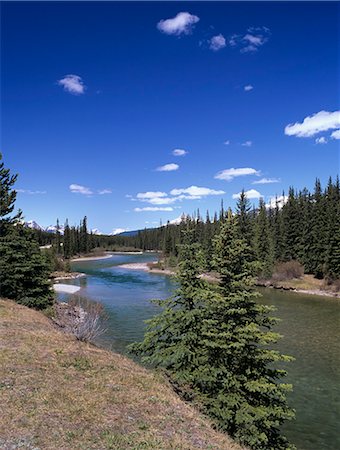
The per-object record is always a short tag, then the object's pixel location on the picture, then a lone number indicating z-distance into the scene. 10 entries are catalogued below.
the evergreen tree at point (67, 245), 138.25
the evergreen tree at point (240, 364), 12.98
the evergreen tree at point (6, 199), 30.83
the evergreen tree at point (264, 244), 73.36
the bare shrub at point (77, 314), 19.50
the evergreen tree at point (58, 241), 141.12
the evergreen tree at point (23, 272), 27.95
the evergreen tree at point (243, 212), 60.07
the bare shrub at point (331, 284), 55.29
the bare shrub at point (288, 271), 65.88
